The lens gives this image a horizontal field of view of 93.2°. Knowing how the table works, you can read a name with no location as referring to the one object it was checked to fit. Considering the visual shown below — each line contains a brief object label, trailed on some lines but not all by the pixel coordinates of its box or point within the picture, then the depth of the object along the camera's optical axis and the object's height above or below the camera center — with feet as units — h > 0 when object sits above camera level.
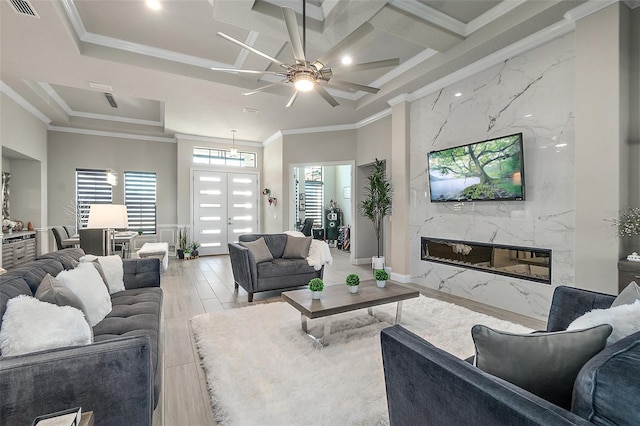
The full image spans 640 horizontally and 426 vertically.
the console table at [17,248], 16.62 -1.97
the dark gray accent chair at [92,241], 15.31 -1.34
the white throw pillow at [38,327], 4.18 -1.66
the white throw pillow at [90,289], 6.54 -1.73
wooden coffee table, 8.64 -2.67
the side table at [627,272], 8.38 -1.69
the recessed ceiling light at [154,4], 9.99 +7.05
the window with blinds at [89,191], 23.72 +1.91
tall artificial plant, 18.11 +0.98
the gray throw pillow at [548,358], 3.14 -1.54
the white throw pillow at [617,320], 3.31 -1.24
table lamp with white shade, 11.48 -0.10
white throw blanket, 14.59 -2.04
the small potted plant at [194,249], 25.29 -2.92
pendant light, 23.55 +6.48
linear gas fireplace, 11.35 -1.93
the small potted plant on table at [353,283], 9.84 -2.26
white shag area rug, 6.02 -3.85
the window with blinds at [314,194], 36.27 +2.36
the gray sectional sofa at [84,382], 3.56 -2.07
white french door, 26.48 +0.54
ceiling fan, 8.10 +4.62
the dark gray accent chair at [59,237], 18.16 -1.42
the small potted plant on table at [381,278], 10.45 -2.23
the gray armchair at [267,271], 13.16 -2.61
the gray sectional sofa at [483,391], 2.35 -1.67
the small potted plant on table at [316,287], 9.38 -2.29
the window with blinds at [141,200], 25.41 +1.23
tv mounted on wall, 11.74 +1.81
